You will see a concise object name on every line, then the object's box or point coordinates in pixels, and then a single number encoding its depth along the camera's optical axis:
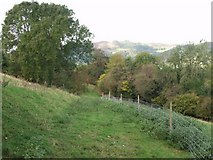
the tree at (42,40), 34.59
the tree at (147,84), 50.47
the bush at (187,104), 42.42
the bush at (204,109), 40.81
